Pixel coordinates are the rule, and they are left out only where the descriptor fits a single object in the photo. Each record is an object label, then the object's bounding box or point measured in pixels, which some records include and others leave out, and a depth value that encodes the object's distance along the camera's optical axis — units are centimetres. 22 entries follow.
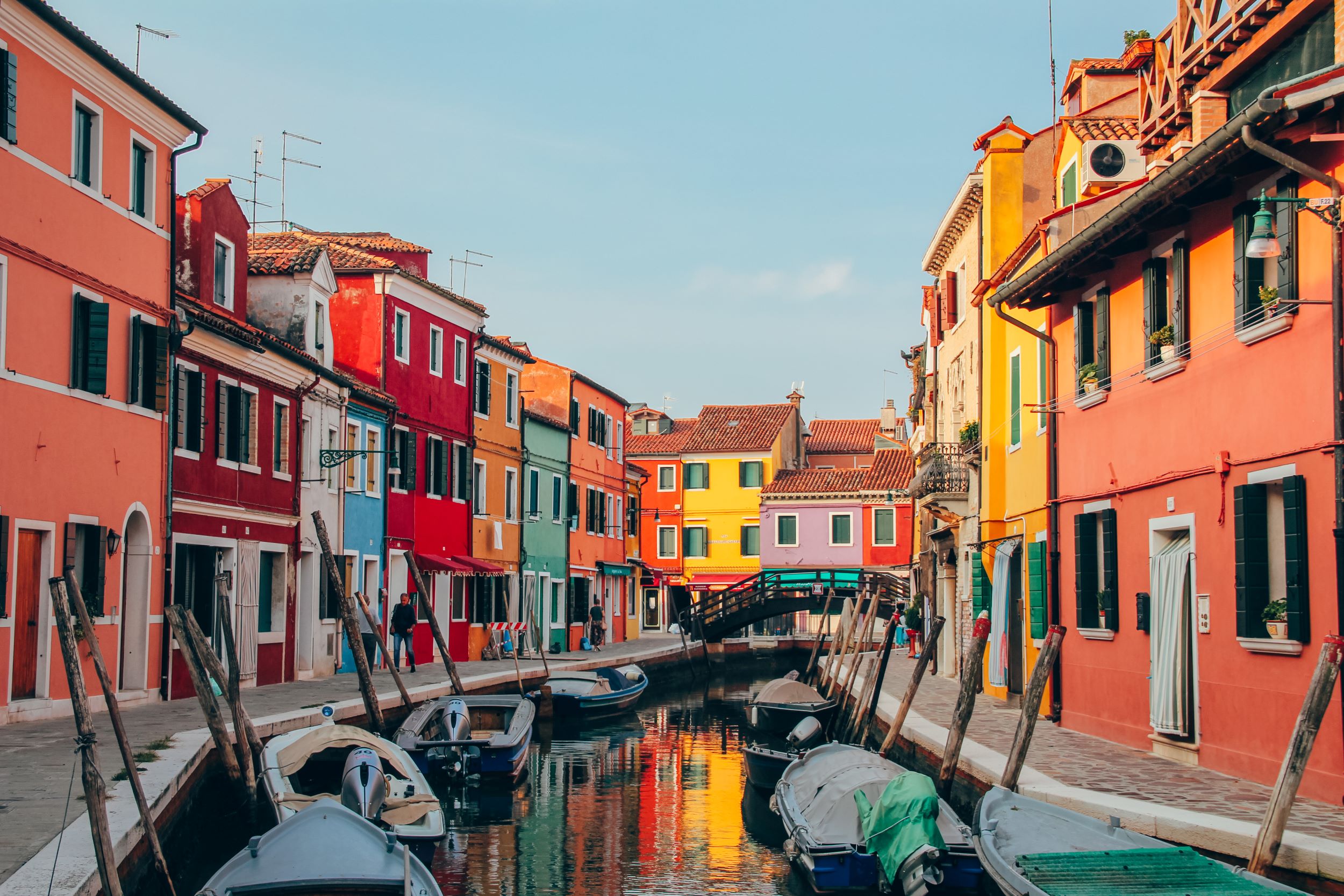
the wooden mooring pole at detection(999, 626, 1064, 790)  1266
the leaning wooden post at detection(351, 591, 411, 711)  2072
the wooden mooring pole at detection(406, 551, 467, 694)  2241
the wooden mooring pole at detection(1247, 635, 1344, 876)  946
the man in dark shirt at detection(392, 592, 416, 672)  2833
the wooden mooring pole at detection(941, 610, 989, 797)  1460
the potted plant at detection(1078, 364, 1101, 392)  1828
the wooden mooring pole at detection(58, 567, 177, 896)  1004
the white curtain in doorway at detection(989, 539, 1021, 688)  2220
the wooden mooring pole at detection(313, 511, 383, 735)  1900
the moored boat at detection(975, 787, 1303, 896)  936
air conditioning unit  1998
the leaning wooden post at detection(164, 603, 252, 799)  1407
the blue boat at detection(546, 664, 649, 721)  2753
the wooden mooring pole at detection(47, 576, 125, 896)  865
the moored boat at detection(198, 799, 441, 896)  989
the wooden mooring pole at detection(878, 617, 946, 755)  1772
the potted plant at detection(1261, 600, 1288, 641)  1281
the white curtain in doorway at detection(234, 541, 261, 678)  2361
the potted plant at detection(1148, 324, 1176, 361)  1555
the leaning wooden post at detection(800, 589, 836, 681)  3803
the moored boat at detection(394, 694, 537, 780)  1858
